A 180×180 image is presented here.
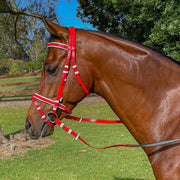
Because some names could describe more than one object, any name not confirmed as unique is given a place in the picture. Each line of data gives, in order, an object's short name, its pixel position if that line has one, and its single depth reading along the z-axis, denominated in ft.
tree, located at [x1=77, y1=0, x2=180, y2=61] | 17.89
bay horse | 5.50
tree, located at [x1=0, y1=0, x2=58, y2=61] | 25.60
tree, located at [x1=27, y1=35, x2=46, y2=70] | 35.96
